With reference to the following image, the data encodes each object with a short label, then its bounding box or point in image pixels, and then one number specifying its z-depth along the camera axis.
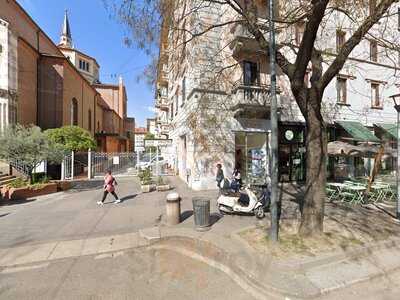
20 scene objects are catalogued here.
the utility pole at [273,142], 4.83
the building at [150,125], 71.33
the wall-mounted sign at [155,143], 13.02
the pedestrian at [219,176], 10.77
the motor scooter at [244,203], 7.00
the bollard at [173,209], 6.44
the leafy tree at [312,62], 4.43
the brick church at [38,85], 16.69
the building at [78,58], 44.53
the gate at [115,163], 16.53
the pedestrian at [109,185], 9.02
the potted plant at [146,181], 11.49
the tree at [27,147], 10.20
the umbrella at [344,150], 10.24
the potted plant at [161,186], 11.59
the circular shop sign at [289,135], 13.02
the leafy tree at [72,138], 15.58
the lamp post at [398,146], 6.35
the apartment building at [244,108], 11.34
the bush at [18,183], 10.73
